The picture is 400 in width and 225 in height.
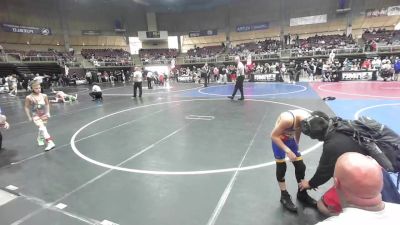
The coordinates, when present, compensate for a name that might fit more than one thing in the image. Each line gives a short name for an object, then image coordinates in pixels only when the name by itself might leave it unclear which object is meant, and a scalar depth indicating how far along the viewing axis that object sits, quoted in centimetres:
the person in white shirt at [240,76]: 1189
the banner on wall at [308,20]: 3390
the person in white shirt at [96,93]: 1466
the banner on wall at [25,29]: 3016
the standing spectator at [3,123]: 605
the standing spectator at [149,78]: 2056
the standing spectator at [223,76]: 2291
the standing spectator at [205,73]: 1994
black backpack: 225
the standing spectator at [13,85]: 2064
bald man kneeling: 135
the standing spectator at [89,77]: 2922
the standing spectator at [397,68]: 1726
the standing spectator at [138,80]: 1428
